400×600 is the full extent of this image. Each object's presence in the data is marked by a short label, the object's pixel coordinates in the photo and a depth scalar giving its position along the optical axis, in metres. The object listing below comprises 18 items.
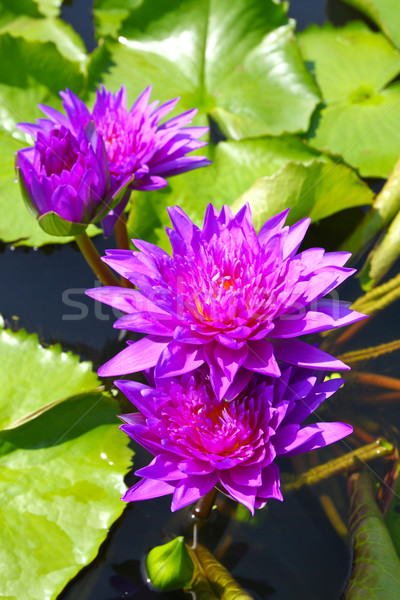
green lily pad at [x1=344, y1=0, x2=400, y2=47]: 1.19
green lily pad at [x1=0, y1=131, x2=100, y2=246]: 1.05
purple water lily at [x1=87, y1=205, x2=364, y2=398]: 0.83
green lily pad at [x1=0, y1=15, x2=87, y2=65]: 1.18
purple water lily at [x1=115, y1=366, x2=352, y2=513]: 0.84
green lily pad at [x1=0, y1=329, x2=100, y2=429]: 0.95
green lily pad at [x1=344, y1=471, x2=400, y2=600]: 0.88
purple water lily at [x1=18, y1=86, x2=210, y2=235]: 0.94
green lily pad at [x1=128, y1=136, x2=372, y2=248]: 1.00
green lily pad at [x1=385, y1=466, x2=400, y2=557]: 0.93
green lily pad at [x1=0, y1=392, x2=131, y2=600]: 0.90
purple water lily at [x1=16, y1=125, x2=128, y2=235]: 0.88
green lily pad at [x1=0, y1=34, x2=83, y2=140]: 1.08
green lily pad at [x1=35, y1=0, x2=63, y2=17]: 1.28
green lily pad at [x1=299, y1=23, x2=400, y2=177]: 1.11
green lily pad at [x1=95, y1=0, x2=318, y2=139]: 1.12
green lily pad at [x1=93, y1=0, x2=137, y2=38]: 1.22
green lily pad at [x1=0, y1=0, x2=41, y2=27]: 1.19
